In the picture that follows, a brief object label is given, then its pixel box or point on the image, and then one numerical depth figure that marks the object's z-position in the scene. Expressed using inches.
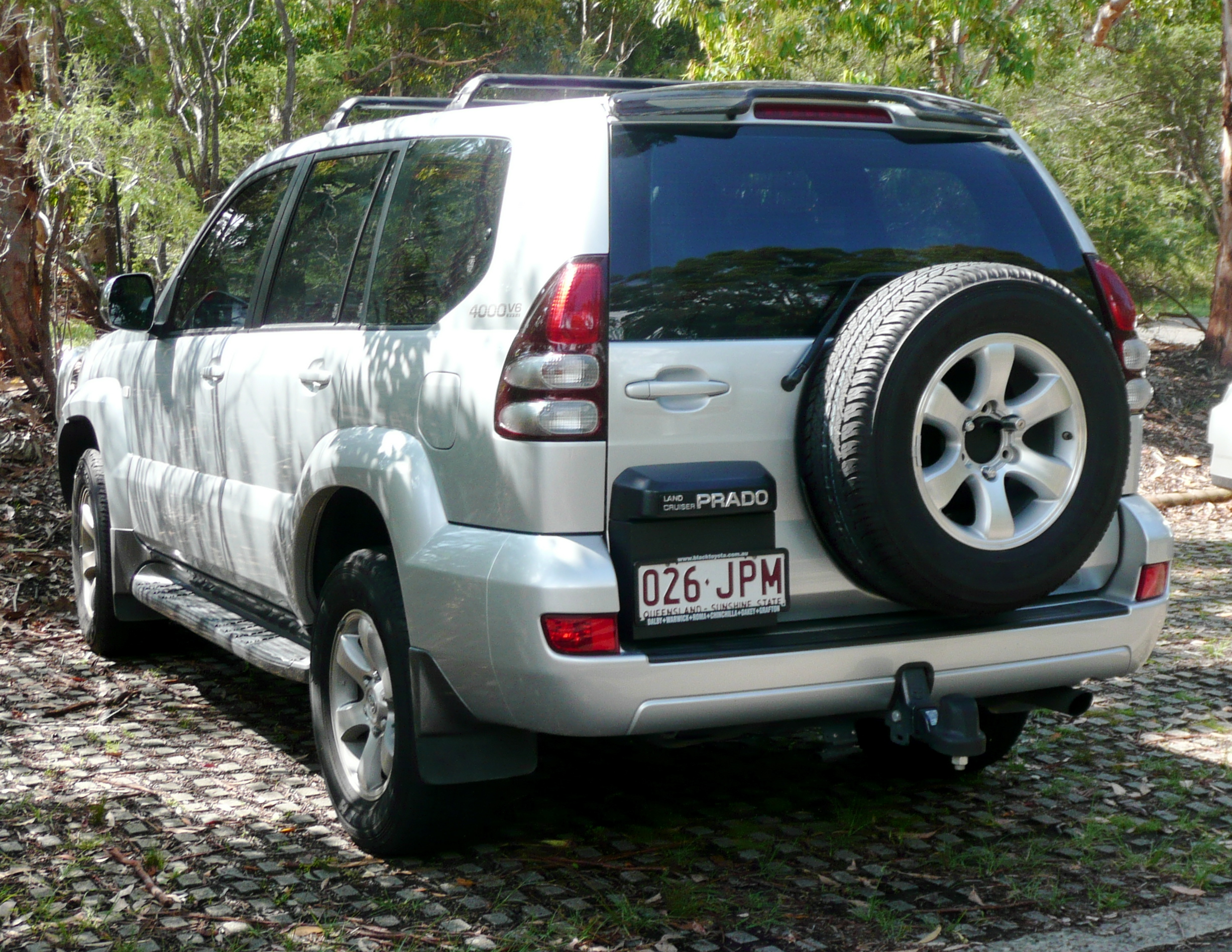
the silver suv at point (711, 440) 123.7
